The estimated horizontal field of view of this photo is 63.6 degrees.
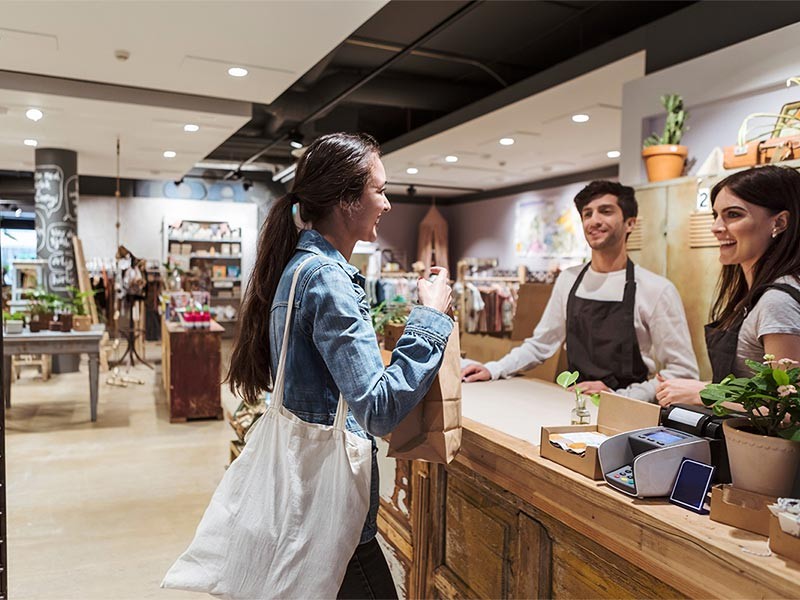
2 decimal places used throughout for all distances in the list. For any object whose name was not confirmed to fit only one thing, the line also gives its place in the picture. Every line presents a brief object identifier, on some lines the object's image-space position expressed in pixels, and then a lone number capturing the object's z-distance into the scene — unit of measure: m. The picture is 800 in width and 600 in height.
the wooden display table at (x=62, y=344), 5.85
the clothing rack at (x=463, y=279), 8.48
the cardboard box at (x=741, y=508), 1.14
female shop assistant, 1.87
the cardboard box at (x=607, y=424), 1.43
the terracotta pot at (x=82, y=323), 6.50
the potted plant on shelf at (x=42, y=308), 6.20
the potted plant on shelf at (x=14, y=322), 6.00
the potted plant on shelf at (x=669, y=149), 3.81
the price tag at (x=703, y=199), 3.35
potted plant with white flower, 1.14
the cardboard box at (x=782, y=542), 1.02
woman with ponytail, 1.33
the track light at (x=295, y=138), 8.89
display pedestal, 6.27
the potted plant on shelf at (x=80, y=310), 6.51
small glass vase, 1.70
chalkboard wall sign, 8.71
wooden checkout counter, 1.13
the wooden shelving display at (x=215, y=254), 13.00
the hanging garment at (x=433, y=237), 13.93
